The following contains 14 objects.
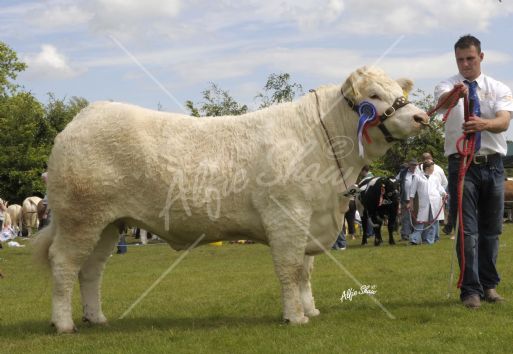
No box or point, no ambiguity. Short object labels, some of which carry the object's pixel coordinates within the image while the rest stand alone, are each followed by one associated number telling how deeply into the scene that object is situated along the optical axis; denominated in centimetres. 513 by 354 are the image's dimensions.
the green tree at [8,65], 3631
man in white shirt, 725
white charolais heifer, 656
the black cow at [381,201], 1872
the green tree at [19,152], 4612
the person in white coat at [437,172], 1858
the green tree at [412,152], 4447
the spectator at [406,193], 1891
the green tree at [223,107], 4044
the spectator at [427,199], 1803
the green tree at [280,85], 3841
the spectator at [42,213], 1819
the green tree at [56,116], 5315
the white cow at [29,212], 3089
